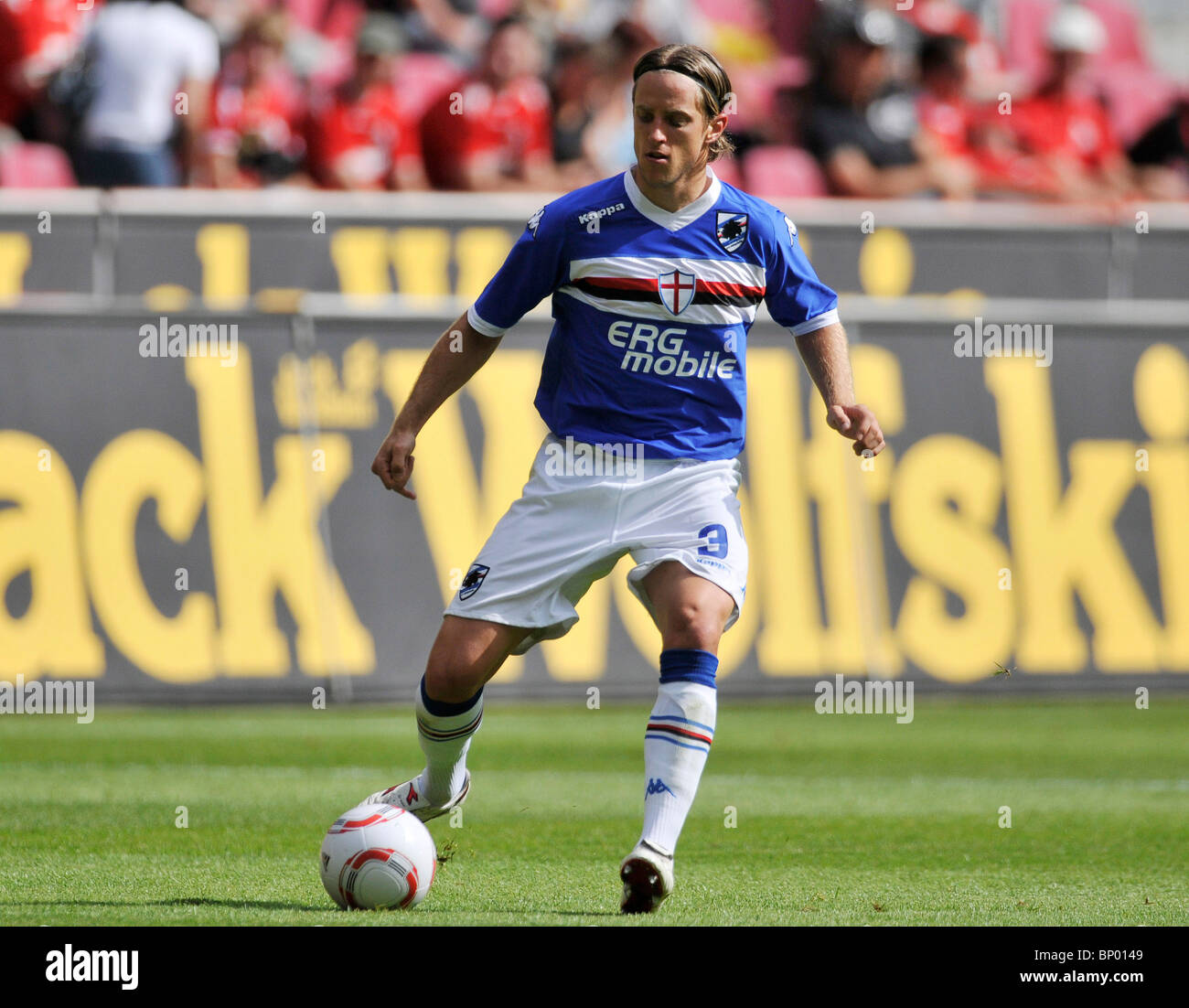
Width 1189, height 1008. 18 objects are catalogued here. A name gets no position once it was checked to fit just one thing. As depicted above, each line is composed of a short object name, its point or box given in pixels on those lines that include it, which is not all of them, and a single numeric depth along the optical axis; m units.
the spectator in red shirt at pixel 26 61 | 15.05
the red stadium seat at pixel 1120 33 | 19.78
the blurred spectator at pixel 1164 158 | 17.11
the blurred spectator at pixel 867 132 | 15.46
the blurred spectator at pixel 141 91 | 14.06
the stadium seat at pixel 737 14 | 18.86
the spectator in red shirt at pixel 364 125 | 14.98
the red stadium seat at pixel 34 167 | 14.54
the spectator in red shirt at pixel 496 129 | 15.09
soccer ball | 5.45
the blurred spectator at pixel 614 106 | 15.45
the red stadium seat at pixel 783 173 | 15.59
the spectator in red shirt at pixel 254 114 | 14.73
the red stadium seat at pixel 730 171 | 15.26
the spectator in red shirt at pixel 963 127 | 16.42
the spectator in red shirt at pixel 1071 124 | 16.86
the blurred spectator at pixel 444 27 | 16.62
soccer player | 5.76
